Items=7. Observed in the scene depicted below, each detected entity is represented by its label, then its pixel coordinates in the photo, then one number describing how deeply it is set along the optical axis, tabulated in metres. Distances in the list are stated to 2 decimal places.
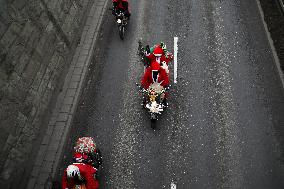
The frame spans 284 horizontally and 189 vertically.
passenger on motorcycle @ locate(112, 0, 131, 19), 14.52
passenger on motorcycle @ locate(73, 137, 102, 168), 9.53
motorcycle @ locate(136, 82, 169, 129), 10.99
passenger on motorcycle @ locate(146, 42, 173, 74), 11.22
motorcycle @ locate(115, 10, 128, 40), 14.34
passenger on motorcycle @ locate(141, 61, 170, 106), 11.02
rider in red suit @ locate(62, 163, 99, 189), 8.80
